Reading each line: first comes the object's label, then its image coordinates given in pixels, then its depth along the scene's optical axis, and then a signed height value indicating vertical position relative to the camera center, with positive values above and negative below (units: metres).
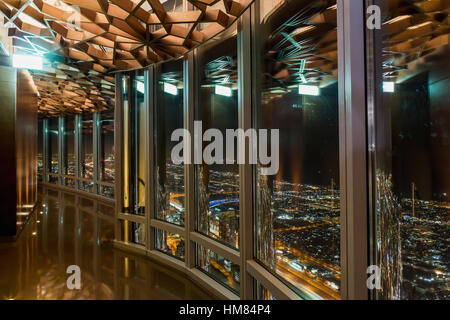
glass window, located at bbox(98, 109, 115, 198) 11.50 +0.65
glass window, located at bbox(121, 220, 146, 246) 5.85 -1.55
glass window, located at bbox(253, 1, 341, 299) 2.28 +0.14
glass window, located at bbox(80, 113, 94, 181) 12.73 +0.86
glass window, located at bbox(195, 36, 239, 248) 3.83 +0.56
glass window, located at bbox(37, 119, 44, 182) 15.99 +1.15
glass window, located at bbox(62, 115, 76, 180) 14.00 +0.96
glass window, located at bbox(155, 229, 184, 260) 4.93 -1.58
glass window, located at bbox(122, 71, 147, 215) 6.04 +0.50
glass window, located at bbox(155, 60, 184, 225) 4.98 +0.41
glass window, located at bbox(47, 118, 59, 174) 15.14 +1.17
